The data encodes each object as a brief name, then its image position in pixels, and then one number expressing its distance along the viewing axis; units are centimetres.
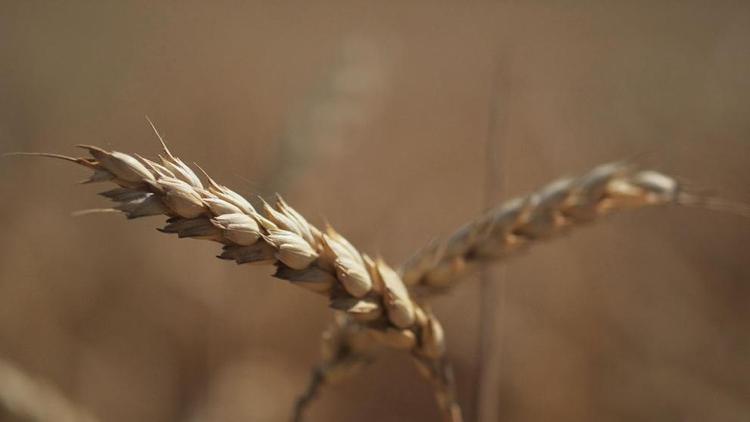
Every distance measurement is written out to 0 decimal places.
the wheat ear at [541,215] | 28
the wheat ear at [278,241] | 23
